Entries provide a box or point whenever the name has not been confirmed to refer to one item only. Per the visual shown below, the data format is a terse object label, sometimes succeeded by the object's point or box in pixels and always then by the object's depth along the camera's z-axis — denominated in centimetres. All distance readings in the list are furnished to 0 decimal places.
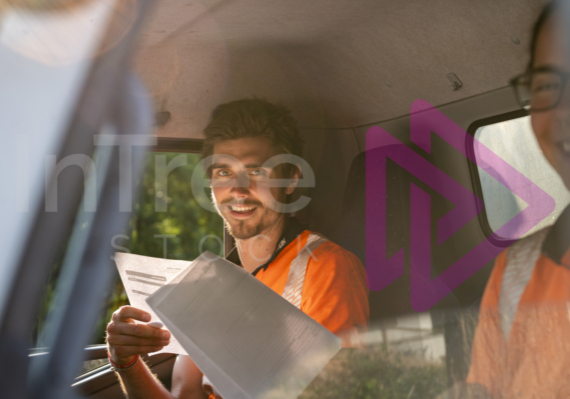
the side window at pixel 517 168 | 99
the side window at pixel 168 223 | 124
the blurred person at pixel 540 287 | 95
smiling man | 122
